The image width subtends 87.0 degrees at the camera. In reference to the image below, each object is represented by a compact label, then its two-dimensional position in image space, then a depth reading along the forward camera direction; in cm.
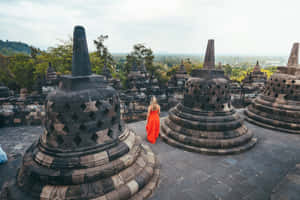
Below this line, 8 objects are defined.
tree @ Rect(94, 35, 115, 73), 4047
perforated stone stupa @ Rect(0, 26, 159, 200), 379
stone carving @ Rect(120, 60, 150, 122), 1202
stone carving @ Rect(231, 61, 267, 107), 1703
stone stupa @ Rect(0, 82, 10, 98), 1122
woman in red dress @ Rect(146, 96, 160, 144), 691
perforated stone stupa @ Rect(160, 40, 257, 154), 657
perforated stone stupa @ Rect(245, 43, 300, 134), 866
